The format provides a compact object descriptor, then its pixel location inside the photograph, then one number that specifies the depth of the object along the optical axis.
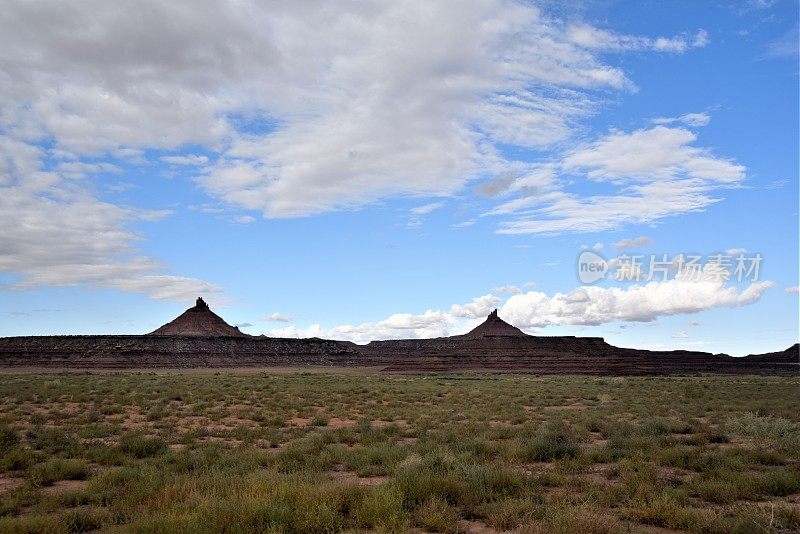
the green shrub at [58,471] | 10.46
